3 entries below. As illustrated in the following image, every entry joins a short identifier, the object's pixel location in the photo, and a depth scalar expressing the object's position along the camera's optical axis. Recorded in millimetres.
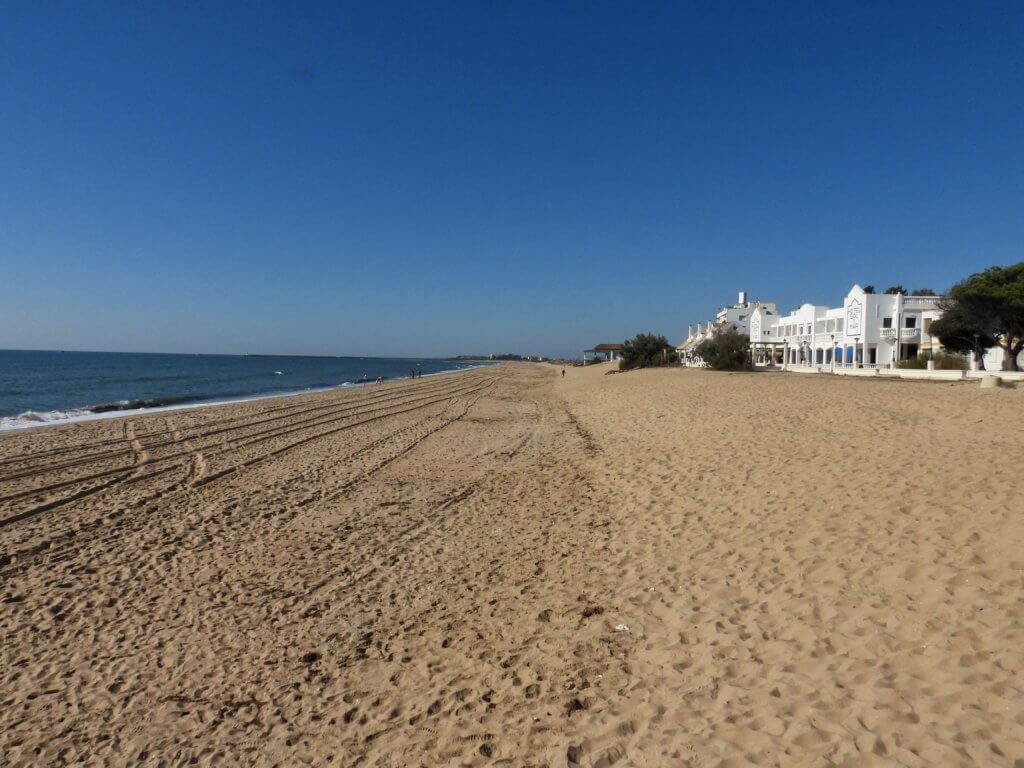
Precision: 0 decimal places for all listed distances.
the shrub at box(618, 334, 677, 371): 50322
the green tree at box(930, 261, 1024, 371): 28422
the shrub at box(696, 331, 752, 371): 37844
